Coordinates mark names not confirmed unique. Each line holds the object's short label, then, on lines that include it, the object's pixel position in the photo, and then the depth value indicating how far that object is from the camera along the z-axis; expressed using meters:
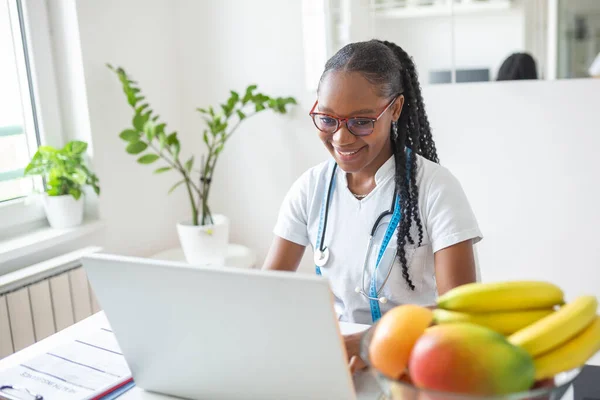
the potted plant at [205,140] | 2.46
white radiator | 2.12
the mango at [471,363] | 0.62
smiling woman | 1.44
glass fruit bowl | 0.62
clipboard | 1.11
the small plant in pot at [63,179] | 2.41
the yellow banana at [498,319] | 0.74
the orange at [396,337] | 0.69
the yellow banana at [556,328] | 0.68
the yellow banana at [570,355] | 0.67
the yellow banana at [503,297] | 0.75
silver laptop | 0.82
